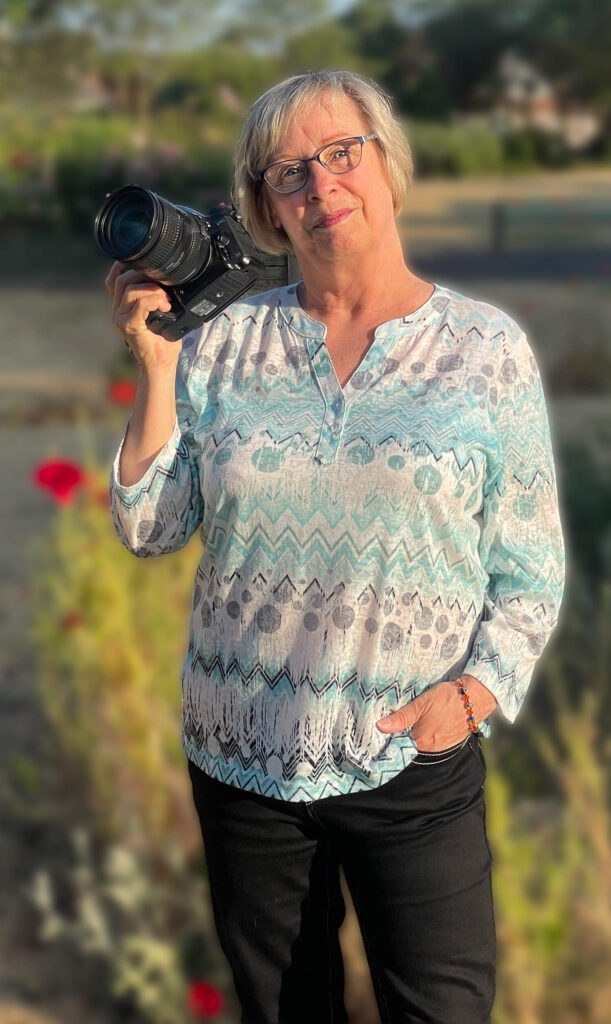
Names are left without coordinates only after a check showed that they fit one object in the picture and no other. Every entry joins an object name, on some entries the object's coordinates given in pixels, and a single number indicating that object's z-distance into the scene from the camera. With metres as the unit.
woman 1.55
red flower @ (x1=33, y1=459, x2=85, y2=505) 2.78
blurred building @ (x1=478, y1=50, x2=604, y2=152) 26.66
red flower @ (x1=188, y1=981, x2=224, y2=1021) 2.27
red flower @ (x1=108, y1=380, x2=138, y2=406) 3.60
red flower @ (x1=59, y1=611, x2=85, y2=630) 2.96
